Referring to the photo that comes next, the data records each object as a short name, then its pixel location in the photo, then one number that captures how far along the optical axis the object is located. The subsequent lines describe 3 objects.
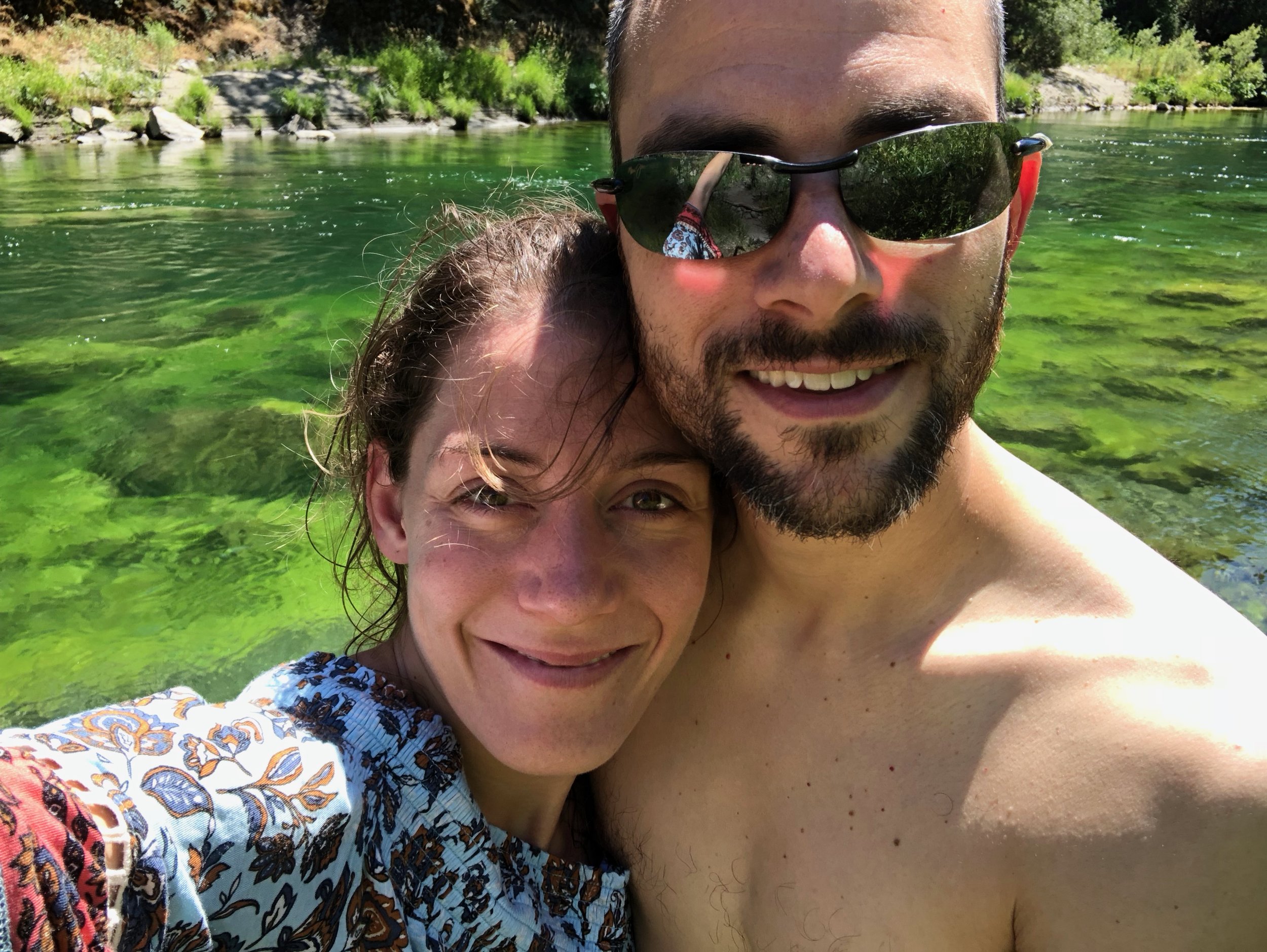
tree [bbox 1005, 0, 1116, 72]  38.31
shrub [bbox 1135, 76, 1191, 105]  37.41
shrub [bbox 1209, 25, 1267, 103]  38.78
